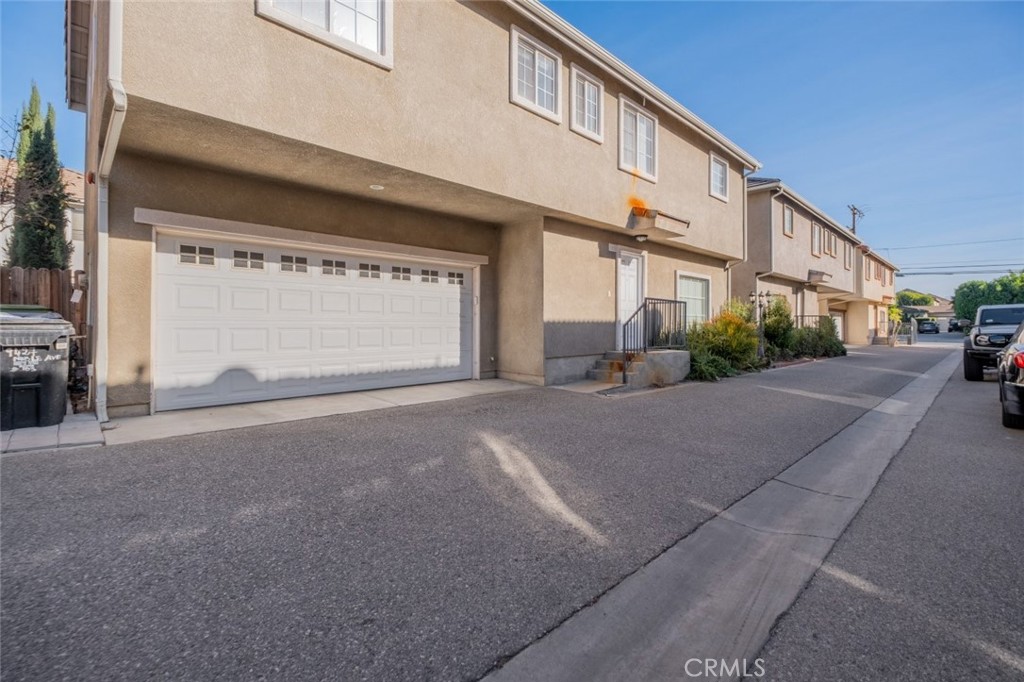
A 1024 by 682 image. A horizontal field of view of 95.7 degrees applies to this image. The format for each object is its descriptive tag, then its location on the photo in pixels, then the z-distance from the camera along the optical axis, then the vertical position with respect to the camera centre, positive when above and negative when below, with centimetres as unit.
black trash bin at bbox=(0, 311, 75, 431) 488 -27
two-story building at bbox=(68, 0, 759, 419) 501 +232
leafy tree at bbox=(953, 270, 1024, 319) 4162 +497
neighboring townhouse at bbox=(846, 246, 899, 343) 2631 +258
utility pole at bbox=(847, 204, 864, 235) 3500 +989
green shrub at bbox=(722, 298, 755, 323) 1226 +91
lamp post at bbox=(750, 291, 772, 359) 1348 +130
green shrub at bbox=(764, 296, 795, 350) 1436 +55
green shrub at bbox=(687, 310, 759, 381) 1105 +7
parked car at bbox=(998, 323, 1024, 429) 546 -49
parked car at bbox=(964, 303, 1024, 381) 1007 +10
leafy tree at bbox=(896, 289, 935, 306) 6587 +641
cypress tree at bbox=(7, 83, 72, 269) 1205 +362
